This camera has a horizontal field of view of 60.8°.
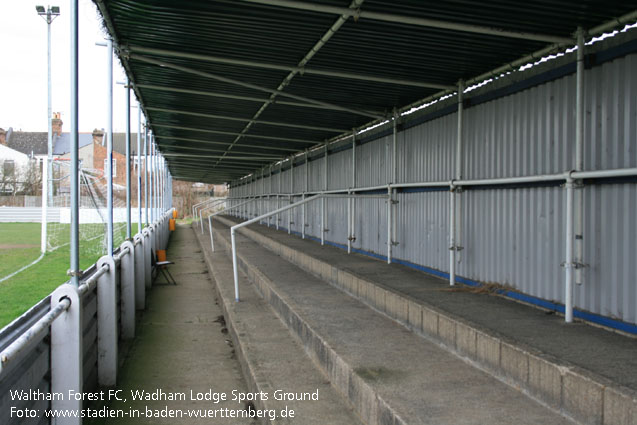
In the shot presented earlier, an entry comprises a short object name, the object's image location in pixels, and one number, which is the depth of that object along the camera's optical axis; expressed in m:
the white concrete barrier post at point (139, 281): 8.42
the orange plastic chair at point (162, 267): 12.22
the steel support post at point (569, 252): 4.31
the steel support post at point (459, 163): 6.24
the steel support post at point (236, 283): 7.06
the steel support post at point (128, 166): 7.60
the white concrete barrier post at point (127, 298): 6.63
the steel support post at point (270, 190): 19.45
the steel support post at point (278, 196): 17.59
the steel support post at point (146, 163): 12.97
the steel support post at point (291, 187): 15.53
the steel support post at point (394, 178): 8.23
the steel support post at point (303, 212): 13.55
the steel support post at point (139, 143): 11.29
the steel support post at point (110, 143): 5.68
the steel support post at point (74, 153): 3.72
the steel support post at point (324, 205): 11.91
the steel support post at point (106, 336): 4.85
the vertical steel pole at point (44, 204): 12.64
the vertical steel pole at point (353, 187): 10.03
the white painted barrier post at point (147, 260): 10.10
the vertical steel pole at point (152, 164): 14.79
